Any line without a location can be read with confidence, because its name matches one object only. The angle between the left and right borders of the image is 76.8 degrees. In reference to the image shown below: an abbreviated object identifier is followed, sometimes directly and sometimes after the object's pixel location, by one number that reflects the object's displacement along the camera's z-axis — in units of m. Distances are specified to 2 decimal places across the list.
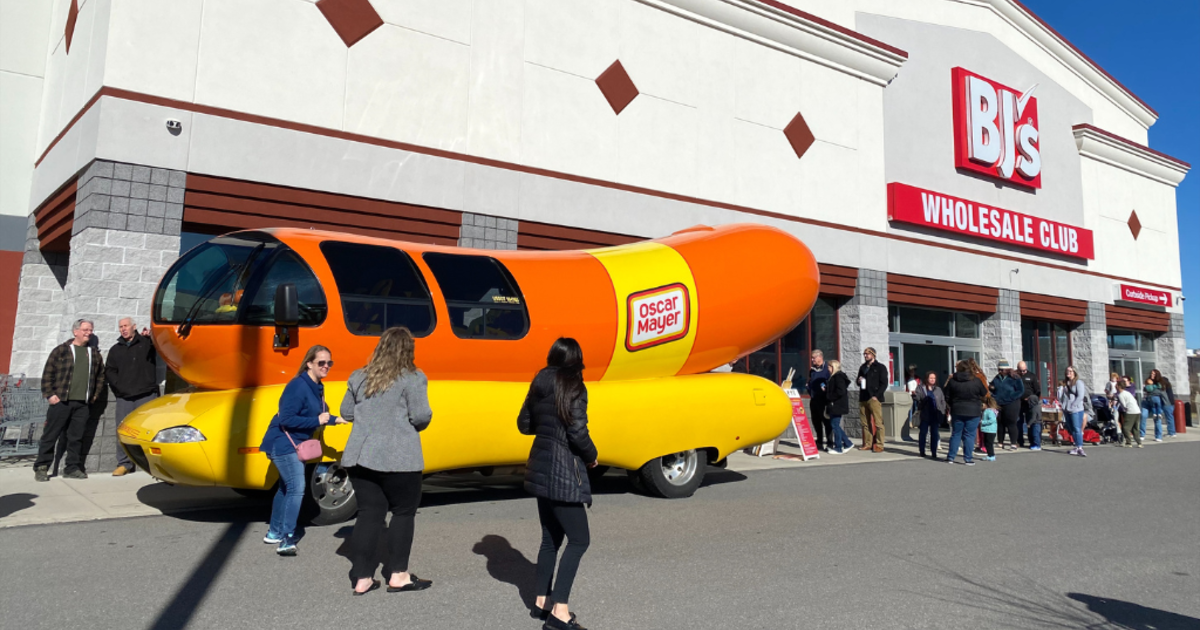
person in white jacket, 16.03
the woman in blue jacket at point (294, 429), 5.30
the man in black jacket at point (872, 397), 13.36
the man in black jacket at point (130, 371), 8.54
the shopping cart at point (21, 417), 9.29
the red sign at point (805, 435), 12.12
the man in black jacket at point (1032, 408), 14.81
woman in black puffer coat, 3.99
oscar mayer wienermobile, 6.14
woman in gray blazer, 4.45
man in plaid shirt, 8.20
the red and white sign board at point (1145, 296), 23.55
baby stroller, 16.78
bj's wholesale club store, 10.10
